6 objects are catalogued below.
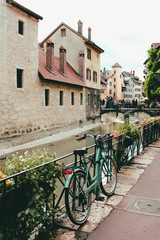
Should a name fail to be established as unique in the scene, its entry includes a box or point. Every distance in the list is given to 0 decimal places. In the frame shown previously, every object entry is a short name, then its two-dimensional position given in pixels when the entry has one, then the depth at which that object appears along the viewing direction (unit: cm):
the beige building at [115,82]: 7556
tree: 4153
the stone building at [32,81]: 1683
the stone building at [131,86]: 8967
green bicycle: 313
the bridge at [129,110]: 3629
